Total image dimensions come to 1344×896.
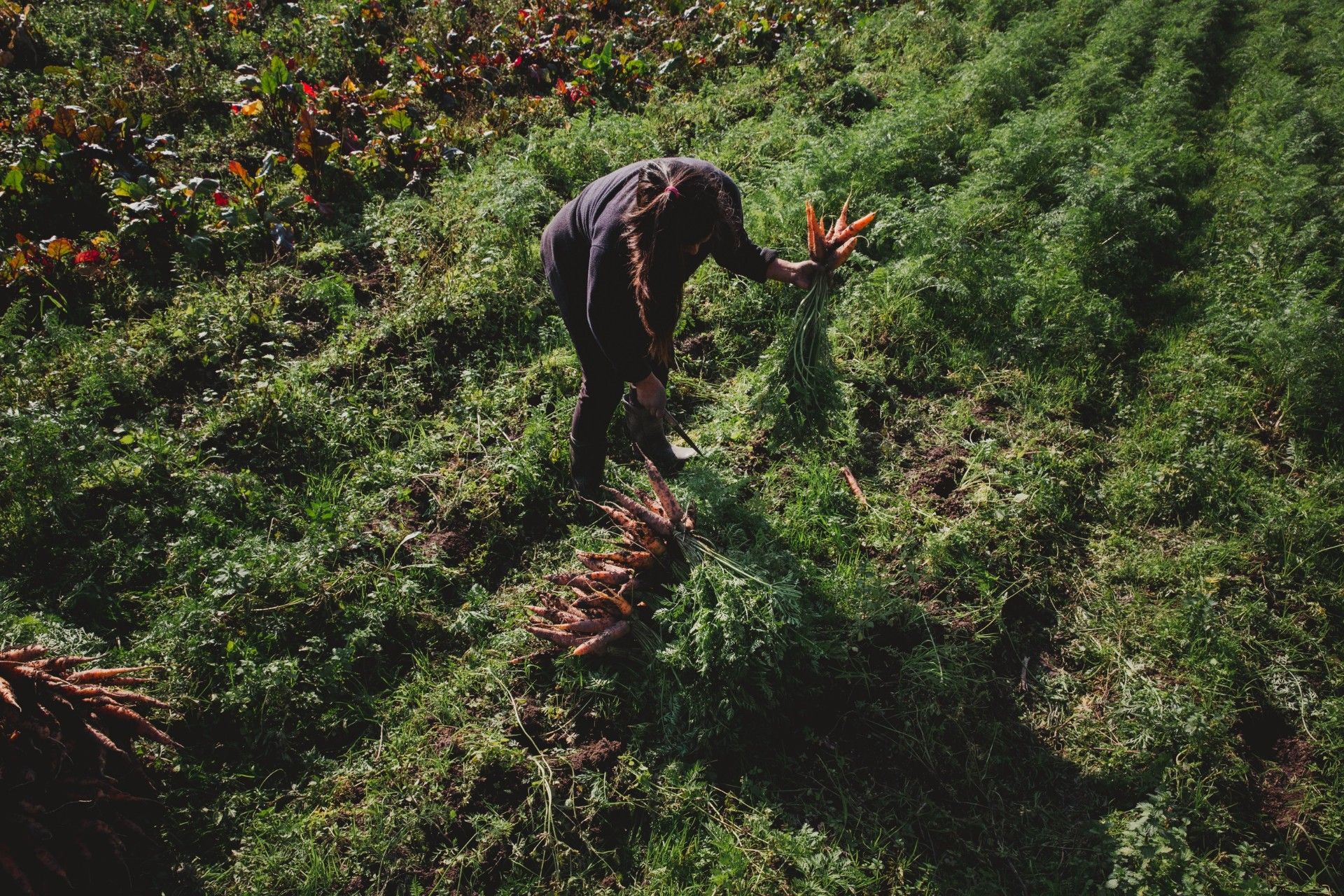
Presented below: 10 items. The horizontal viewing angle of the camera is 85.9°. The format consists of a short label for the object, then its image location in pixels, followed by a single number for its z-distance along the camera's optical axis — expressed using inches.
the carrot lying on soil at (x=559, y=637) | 122.6
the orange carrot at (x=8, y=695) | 94.2
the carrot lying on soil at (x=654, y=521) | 122.5
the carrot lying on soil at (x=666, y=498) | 125.6
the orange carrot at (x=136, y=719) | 107.0
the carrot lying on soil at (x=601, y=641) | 119.5
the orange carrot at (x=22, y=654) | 101.5
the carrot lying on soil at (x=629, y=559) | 123.7
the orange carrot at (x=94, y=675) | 107.2
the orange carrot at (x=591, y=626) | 121.9
